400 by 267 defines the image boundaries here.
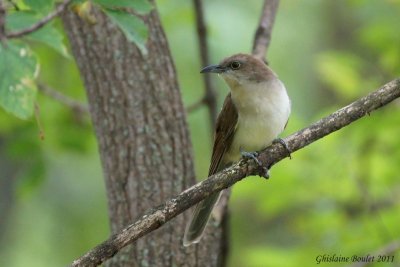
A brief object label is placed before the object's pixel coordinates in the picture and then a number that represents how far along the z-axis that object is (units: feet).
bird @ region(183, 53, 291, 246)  29.45
